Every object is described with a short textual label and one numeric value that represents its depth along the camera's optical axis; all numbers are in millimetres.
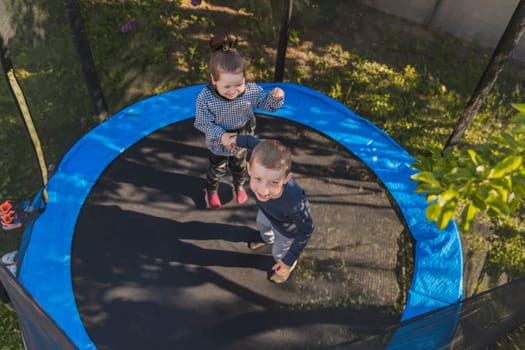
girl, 2498
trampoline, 2936
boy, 2203
